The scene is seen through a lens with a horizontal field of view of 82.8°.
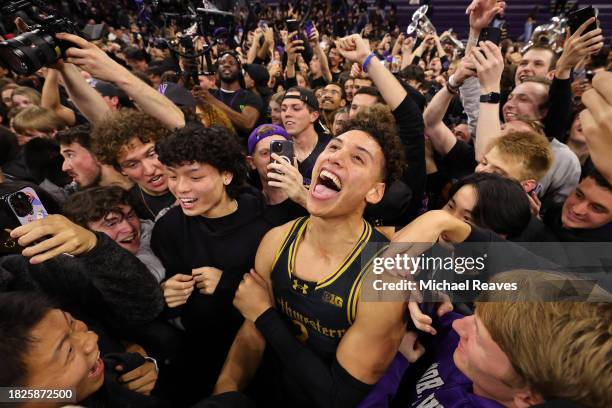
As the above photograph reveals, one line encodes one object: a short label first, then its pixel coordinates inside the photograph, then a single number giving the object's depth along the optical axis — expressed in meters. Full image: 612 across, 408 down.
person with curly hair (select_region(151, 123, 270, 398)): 1.61
